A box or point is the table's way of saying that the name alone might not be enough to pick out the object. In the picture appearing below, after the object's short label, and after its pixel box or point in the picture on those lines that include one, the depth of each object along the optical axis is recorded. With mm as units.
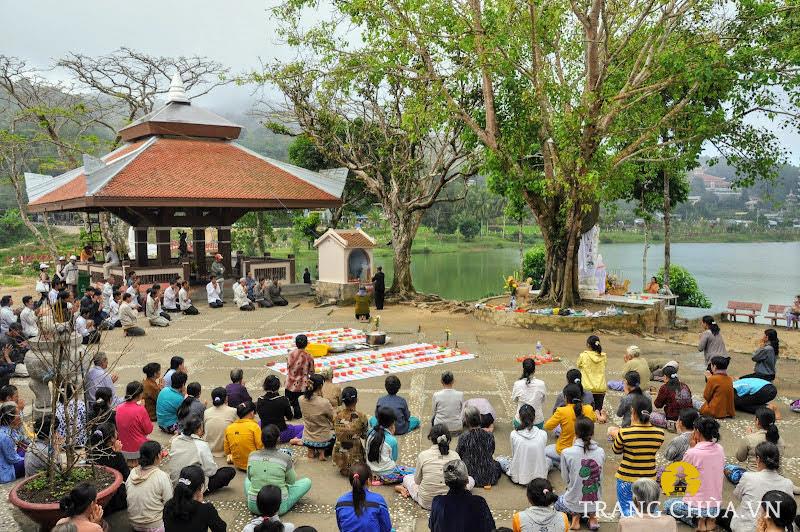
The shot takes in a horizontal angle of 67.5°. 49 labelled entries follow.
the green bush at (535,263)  26625
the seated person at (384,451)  6340
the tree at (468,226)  66000
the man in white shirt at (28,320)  13000
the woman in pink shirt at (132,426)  6703
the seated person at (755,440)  6234
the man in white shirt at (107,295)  16438
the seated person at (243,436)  6680
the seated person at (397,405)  7328
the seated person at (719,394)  8352
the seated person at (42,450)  5387
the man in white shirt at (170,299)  18609
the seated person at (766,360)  9039
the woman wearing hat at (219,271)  21930
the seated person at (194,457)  6055
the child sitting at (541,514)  4570
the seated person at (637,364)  8602
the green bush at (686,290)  24812
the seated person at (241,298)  19750
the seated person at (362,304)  17062
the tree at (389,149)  22172
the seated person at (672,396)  8008
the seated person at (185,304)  18688
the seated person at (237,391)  7902
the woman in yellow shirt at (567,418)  6758
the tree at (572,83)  14211
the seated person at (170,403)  7879
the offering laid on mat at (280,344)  13211
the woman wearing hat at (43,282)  17931
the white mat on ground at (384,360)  11445
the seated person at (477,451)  6359
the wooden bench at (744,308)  21000
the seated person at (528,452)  6309
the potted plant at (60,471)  5094
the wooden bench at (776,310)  20100
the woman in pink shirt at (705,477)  5535
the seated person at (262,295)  20688
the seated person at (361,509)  4641
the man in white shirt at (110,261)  22088
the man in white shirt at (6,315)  12859
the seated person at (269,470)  5668
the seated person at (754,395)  8750
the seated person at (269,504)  4348
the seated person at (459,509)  4562
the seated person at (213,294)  20219
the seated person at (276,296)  21016
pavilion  20469
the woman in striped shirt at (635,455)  5621
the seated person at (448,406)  7617
